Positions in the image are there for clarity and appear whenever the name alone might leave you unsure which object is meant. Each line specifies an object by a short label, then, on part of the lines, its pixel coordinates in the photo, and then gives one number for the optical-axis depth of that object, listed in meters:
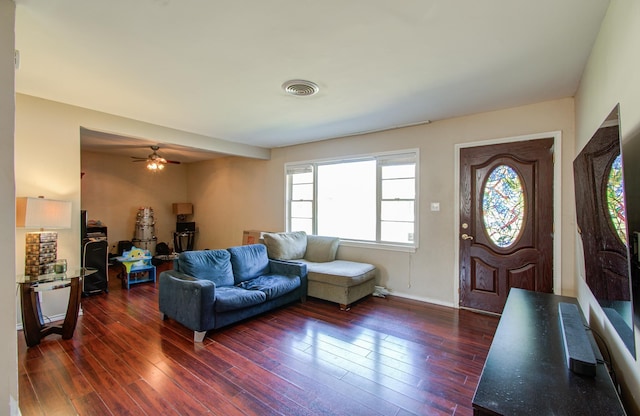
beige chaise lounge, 3.78
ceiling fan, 5.22
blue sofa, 2.89
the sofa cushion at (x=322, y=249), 4.63
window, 4.25
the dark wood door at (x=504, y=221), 3.23
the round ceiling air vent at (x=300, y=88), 2.71
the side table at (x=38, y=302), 2.71
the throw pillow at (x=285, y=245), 4.34
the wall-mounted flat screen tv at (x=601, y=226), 1.18
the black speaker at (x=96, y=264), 4.30
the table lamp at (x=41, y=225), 2.84
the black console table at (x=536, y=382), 1.09
